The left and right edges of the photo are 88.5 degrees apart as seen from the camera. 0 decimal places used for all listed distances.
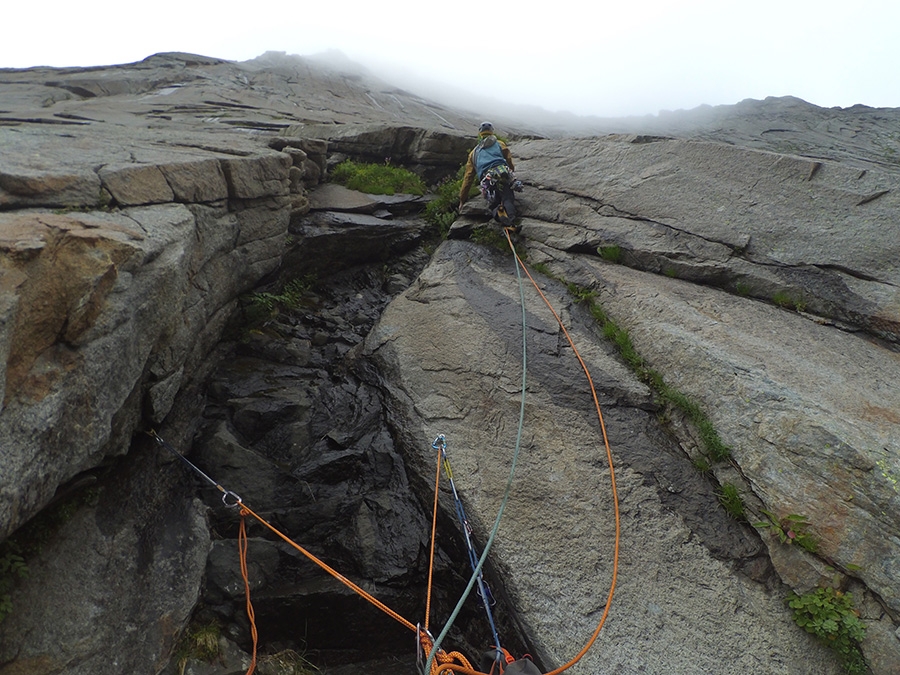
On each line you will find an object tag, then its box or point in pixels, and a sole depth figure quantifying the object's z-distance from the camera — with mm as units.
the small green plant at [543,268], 8891
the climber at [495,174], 9672
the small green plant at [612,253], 8781
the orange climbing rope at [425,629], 3521
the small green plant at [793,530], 4633
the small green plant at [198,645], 4633
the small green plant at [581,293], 7992
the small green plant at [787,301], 7438
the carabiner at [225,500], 5285
